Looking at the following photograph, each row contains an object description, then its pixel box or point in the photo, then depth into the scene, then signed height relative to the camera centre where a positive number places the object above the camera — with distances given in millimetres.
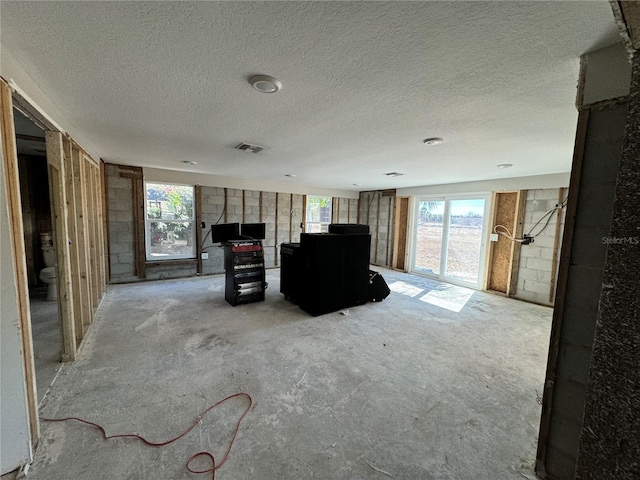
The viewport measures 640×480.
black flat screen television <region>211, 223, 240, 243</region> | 4438 -259
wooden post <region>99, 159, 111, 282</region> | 4445 -116
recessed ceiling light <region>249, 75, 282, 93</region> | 1555 +905
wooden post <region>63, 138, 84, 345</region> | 2359 -245
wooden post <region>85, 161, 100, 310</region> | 3172 -284
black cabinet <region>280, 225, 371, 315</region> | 3564 -794
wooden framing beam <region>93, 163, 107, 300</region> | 3607 -255
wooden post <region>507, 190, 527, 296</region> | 4570 -338
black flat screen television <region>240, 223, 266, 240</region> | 4840 -223
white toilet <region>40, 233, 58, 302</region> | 3654 -871
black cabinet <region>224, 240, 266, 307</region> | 3834 -873
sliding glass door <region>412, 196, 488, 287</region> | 5266 -331
